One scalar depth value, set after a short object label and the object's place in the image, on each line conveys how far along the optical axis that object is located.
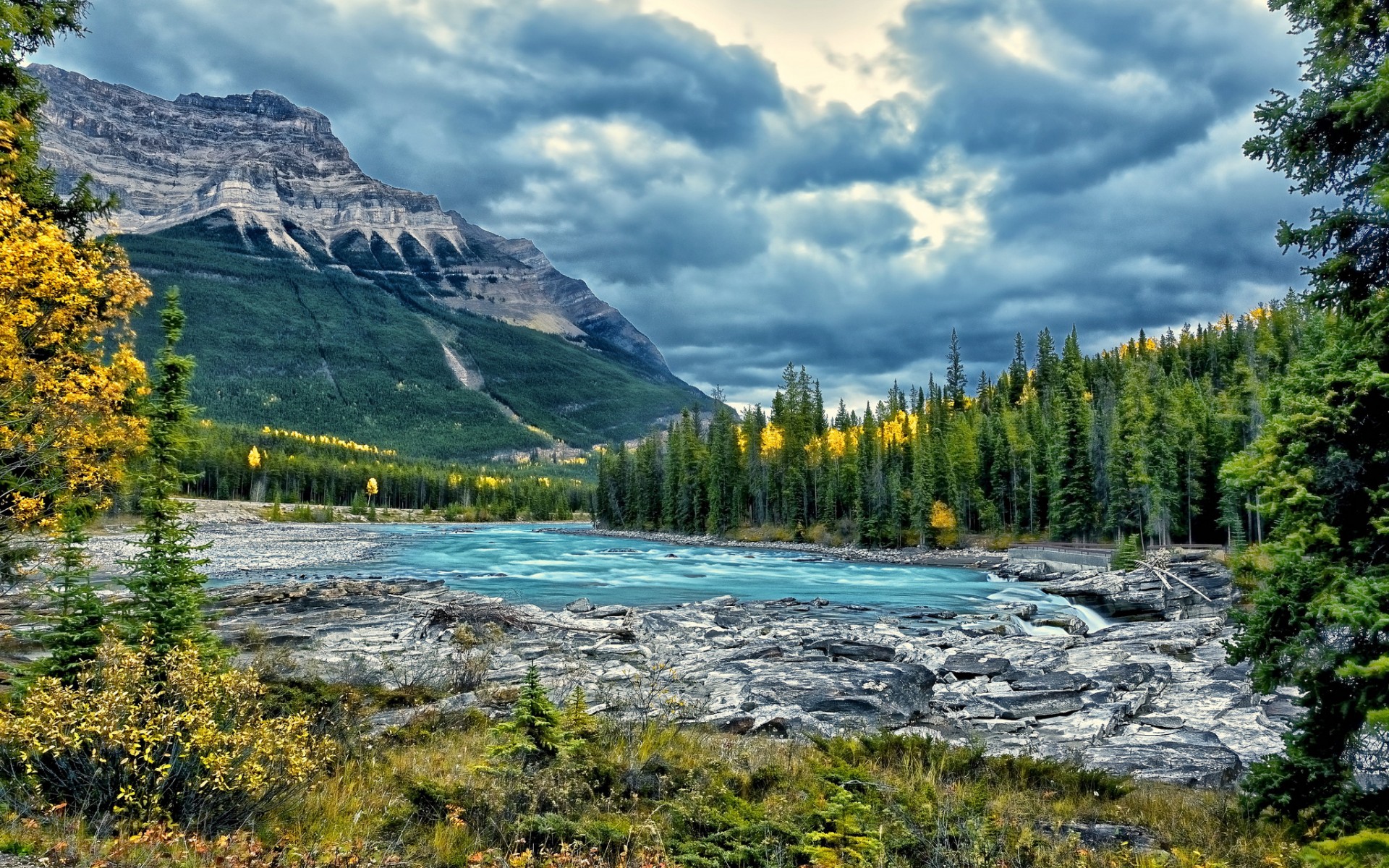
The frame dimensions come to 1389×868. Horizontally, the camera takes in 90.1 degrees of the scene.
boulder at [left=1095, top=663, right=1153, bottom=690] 18.73
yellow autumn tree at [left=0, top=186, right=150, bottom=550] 8.88
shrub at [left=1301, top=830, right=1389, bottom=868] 4.47
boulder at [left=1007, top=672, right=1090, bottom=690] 18.39
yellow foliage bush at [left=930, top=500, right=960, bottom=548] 79.81
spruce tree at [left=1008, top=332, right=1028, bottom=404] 123.12
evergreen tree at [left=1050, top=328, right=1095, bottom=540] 70.88
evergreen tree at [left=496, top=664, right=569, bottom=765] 8.91
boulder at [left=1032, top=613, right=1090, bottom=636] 30.64
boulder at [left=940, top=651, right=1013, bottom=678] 20.64
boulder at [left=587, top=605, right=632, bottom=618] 31.48
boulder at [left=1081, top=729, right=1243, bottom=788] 11.67
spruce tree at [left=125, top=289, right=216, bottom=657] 10.89
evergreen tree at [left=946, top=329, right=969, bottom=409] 128.12
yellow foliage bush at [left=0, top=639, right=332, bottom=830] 6.63
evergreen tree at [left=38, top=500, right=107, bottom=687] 9.55
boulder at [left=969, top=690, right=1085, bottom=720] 16.64
